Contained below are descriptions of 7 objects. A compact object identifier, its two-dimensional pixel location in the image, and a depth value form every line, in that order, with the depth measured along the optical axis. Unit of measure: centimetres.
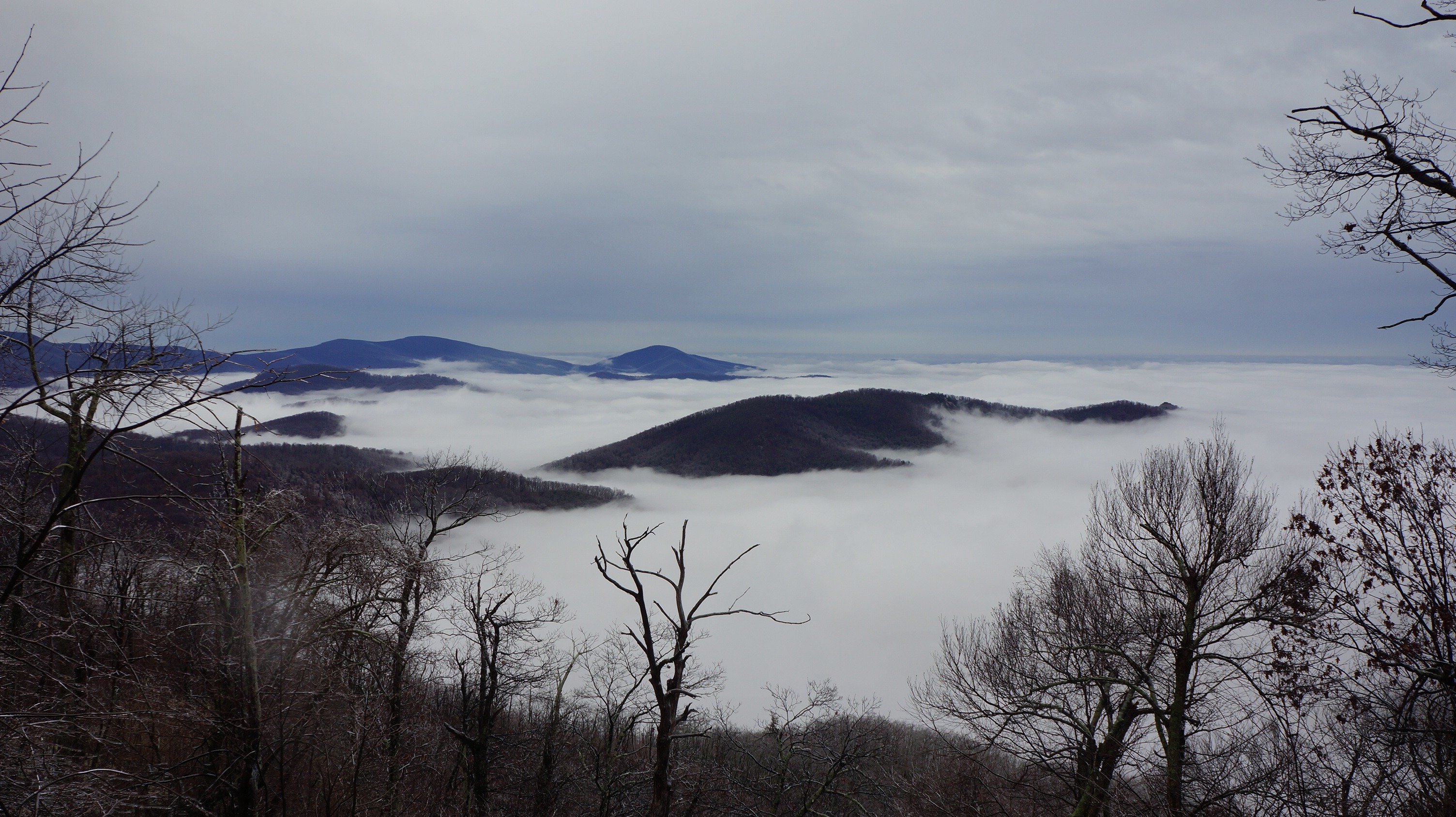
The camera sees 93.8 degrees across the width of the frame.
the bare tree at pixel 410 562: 1223
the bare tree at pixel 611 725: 1570
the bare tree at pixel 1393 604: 755
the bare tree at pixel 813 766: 1611
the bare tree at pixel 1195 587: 1097
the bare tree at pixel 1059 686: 1156
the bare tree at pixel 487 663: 1611
